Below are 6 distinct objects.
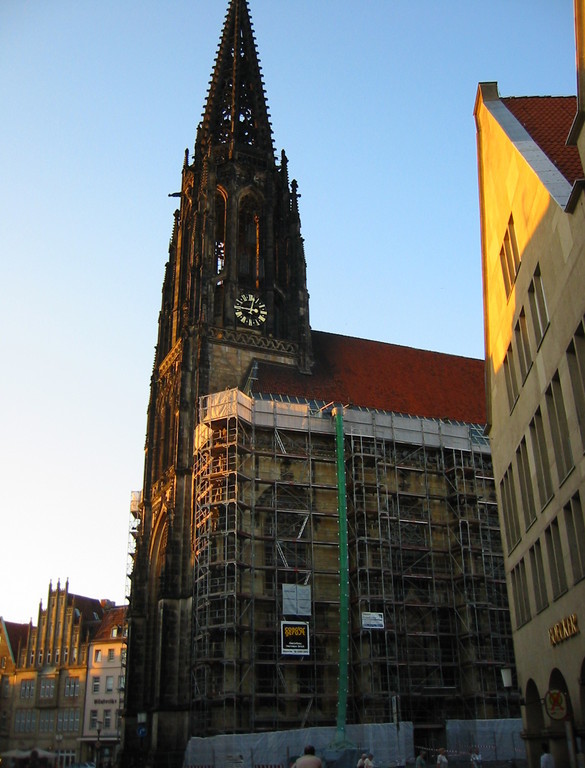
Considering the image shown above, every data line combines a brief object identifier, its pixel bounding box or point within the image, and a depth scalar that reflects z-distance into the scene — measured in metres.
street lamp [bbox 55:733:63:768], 50.09
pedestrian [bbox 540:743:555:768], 13.45
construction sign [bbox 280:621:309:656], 27.72
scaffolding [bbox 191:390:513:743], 27.97
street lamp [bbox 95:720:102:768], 44.72
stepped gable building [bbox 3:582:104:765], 51.28
